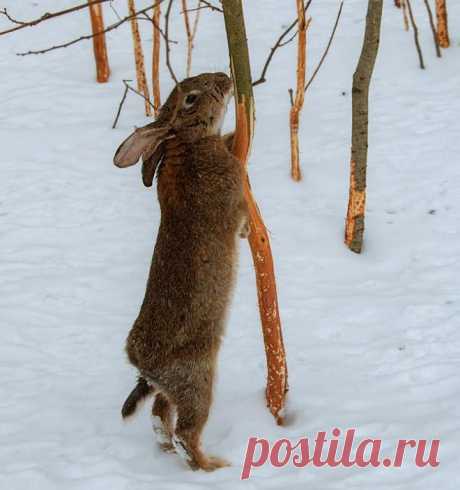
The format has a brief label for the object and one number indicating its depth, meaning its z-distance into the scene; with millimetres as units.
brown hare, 3467
